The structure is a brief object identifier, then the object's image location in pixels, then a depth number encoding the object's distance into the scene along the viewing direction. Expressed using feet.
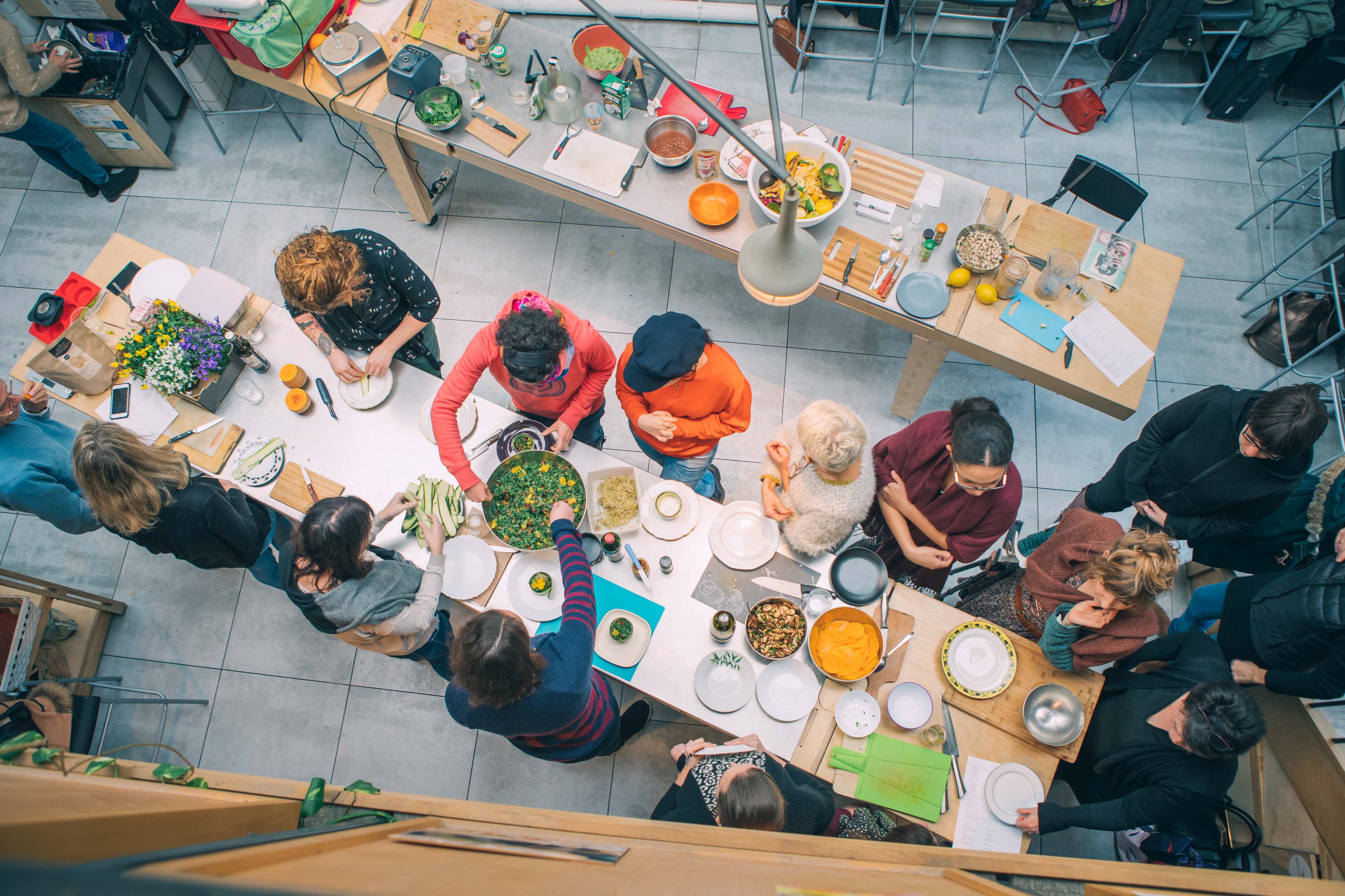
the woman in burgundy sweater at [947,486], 7.67
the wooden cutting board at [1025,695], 8.05
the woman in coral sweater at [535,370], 7.90
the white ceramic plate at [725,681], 8.11
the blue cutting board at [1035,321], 10.19
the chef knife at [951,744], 7.79
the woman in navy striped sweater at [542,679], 6.29
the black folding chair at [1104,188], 10.53
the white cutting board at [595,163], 11.32
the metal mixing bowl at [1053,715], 7.88
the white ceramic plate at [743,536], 8.79
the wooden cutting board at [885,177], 11.14
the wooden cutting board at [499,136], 11.50
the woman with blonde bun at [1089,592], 7.15
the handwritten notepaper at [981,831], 7.57
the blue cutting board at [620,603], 8.56
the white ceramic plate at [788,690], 8.11
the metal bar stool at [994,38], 13.48
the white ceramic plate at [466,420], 9.34
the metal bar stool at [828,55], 14.21
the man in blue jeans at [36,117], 12.41
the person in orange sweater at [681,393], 8.16
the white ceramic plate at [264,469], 9.29
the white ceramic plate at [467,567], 8.62
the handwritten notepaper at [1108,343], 9.98
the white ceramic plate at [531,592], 8.48
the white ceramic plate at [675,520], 8.91
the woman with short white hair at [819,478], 7.69
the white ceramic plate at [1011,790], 7.64
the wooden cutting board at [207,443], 9.43
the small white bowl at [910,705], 8.05
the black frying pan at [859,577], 8.55
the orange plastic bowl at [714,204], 10.97
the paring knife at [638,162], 11.23
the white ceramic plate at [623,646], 8.32
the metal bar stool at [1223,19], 13.14
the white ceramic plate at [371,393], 9.59
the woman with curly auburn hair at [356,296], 8.04
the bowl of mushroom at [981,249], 10.43
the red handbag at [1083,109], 14.92
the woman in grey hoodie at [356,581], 7.20
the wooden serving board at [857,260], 10.59
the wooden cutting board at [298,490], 9.17
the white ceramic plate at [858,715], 8.03
